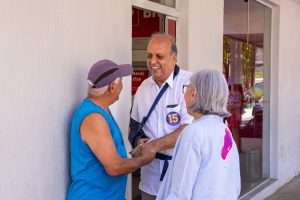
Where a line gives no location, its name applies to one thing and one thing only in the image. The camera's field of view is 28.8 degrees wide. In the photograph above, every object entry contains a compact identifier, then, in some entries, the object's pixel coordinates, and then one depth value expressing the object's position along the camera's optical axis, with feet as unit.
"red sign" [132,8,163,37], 18.00
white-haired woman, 9.82
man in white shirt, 13.55
